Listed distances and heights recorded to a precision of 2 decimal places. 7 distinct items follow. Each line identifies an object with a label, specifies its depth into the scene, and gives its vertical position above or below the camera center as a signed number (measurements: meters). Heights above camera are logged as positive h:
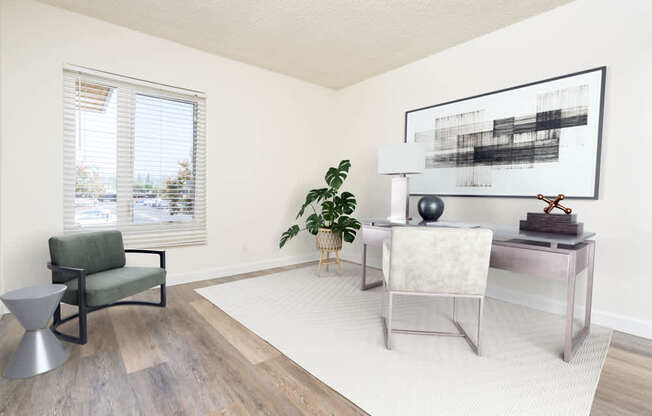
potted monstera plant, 3.79 -0.31
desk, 1.83 -0.36
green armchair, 2.03 -0.65
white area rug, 1.51 -0.98
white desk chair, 1.87 -0.40
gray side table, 1.67 -0.86
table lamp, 2.78 +0.28
